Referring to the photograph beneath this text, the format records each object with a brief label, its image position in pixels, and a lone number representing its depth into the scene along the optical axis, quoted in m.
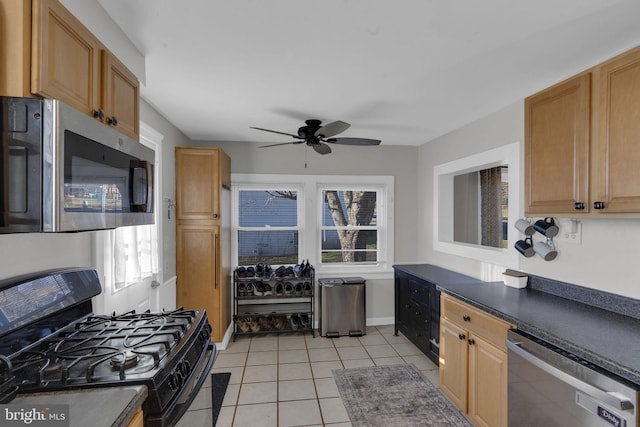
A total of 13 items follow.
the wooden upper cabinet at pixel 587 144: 1.66
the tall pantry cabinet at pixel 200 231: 3.60
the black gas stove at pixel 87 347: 1.12
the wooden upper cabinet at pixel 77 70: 1.03
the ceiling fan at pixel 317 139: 3.03
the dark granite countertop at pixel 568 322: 1.39
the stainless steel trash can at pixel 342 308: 4.09
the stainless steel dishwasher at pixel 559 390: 1.31
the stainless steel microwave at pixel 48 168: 0.95
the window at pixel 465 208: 3.80
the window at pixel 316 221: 4.39
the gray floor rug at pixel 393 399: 2.41
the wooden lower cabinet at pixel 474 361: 2.00
